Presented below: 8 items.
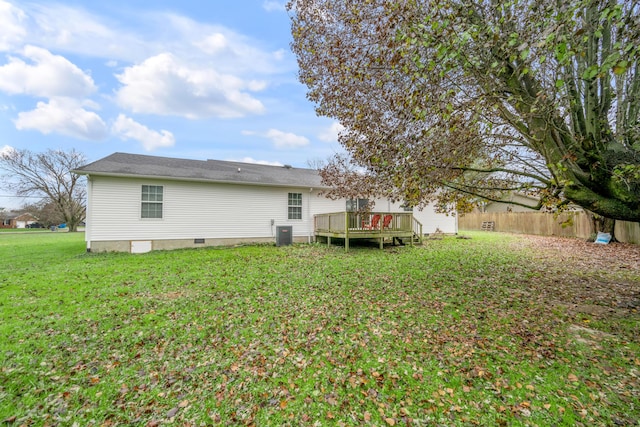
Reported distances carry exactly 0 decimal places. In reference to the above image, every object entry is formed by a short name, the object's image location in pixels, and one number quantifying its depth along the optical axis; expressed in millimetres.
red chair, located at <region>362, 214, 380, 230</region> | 11406
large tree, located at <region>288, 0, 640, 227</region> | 3262
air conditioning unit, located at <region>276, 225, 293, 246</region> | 12203
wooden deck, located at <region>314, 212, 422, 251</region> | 10977
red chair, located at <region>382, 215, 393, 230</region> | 11656
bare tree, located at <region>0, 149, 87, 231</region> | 27875
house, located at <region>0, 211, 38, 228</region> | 57709
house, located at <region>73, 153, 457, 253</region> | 10195
